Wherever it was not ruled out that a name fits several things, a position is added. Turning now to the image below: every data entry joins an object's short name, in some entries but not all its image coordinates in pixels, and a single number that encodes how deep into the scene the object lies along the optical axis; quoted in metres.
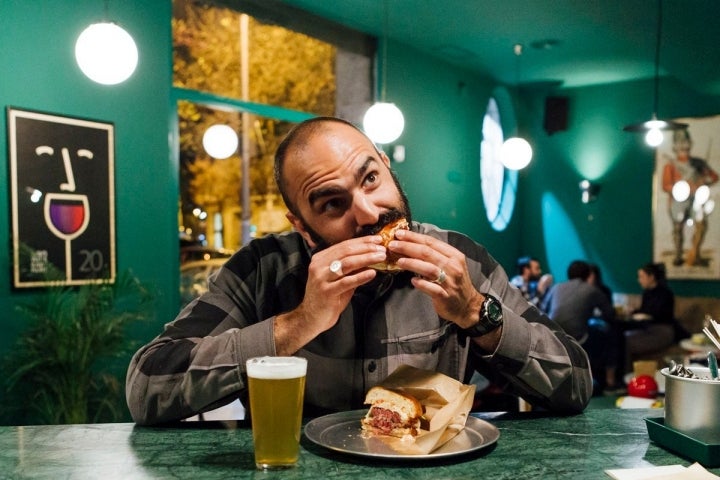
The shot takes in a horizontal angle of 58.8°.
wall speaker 9.78
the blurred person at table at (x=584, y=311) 6.27
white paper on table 1.06
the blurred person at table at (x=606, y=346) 6.58
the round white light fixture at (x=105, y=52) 3.39
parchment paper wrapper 1.23
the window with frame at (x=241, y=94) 5.31
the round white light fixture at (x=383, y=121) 5.36
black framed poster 3.89
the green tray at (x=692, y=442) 1.14
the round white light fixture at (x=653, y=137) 6.86
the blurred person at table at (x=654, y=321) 7.63
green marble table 1.12
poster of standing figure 8.52
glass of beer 1.12
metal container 1.17
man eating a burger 1.37
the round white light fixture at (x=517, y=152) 7.47
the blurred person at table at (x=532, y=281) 7.69
